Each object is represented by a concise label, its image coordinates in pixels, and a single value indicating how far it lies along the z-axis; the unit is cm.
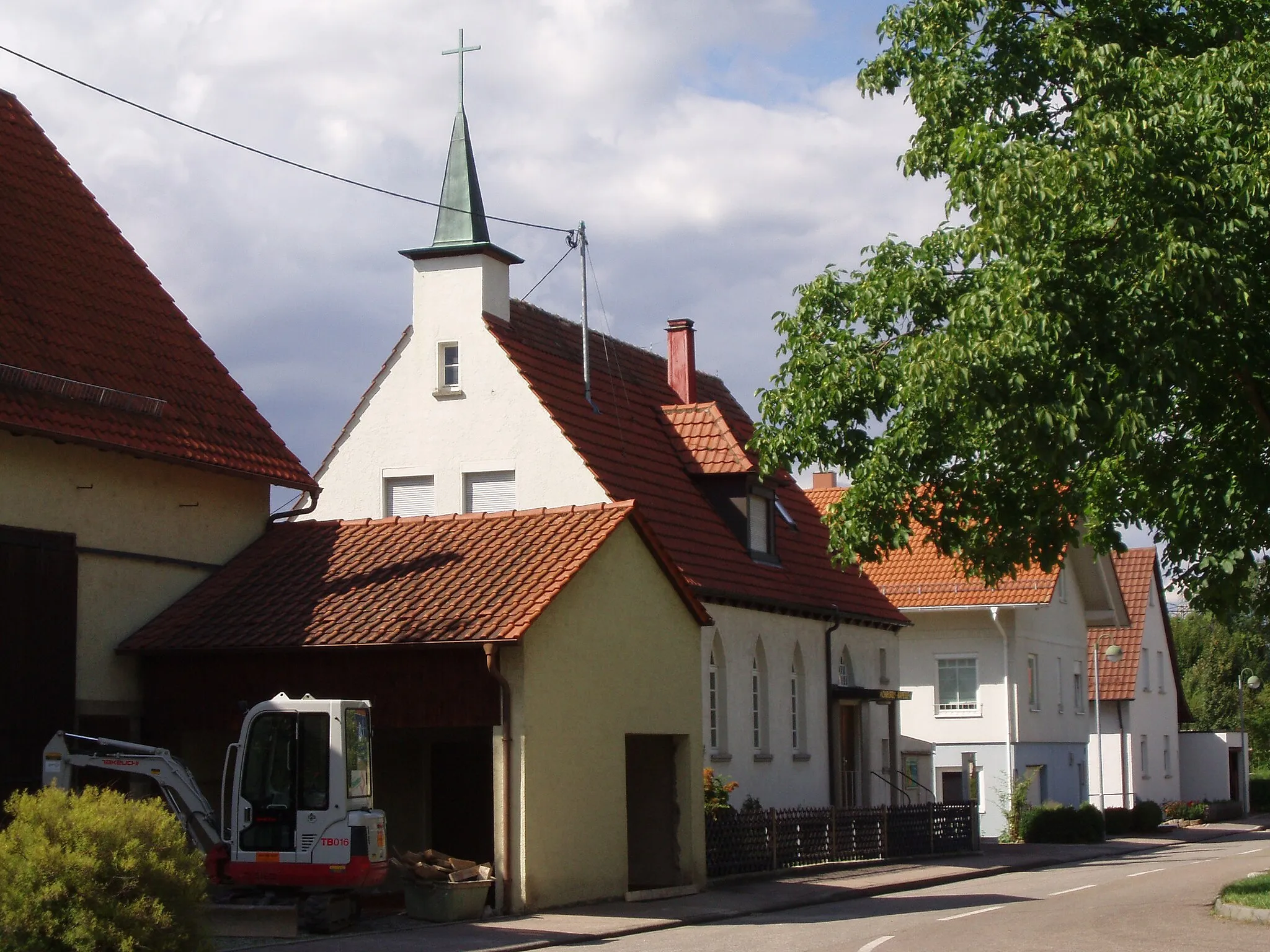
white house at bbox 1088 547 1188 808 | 5025
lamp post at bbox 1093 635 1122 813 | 4375
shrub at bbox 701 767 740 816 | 2481
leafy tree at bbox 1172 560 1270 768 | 7262
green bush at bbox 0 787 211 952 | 1258
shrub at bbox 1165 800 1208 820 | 5056
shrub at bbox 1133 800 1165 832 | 4312
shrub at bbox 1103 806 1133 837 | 4284
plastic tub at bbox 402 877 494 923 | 1861
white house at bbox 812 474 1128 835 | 4128
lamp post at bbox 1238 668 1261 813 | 5734
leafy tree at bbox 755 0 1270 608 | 1677
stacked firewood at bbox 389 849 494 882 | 1869
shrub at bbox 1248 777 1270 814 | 5988
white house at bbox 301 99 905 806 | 2845
